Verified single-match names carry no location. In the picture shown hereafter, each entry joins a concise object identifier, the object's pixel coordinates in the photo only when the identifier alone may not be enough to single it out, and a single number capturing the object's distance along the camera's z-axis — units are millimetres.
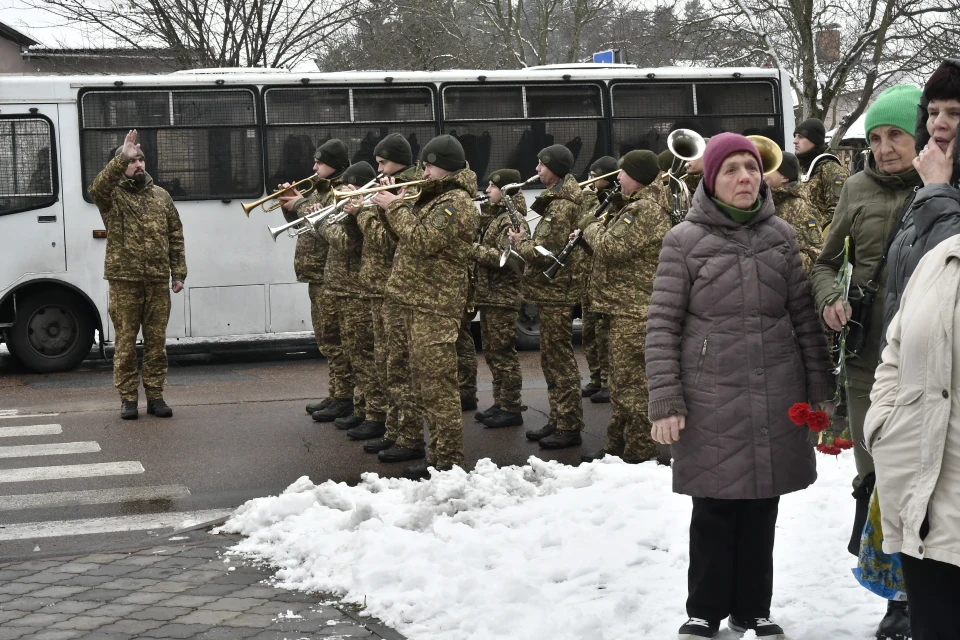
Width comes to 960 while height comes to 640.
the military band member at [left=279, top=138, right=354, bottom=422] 10039
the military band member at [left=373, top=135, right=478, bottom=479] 7609
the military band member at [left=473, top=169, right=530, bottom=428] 9727
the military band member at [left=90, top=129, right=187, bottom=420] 10133
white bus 13352
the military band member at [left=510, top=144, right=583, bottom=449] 8914
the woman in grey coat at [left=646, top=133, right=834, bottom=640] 4457
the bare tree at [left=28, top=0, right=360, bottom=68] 21781
